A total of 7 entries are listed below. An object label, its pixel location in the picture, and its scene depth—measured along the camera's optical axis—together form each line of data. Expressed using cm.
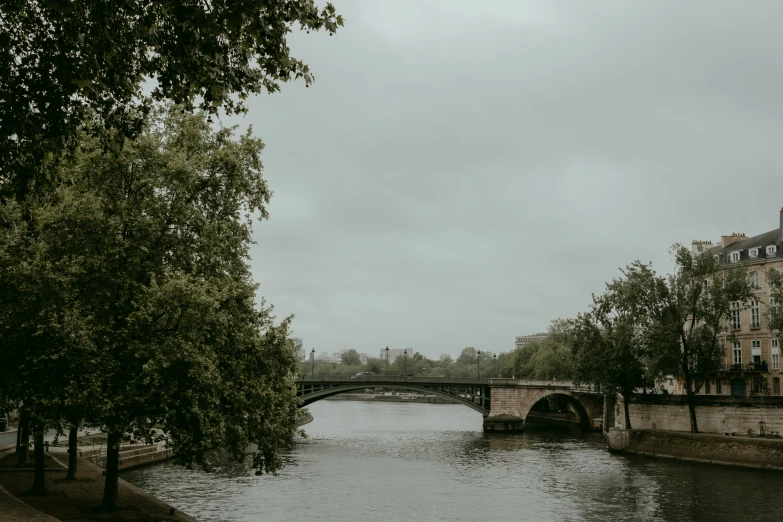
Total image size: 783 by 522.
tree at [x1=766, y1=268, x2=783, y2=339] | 5150
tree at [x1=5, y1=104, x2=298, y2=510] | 2352
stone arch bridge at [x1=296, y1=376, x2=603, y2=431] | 8794
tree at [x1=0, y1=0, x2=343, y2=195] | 1263
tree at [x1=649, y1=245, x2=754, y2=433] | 5778
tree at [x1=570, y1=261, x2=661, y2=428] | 5991
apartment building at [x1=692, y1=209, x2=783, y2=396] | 6888
